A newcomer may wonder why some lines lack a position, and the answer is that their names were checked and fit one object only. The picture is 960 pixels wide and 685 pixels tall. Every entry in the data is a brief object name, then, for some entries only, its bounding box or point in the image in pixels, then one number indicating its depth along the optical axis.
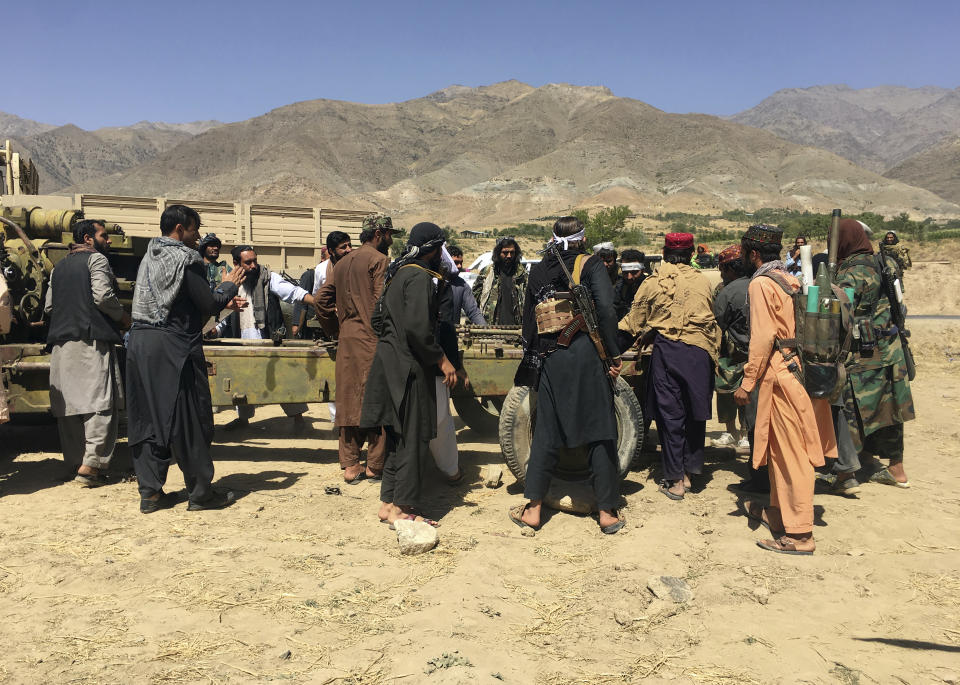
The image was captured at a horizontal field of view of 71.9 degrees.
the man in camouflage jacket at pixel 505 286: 7.15
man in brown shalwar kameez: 4.64
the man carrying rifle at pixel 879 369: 4.58
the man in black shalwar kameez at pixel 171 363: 4.03
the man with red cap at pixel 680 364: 4.48
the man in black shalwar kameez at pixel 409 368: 3.84
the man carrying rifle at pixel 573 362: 3.79
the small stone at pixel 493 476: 4.80
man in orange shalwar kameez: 3.60
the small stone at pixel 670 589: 3.13
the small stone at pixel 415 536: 3.64
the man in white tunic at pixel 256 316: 6.49
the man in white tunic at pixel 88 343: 4.55
